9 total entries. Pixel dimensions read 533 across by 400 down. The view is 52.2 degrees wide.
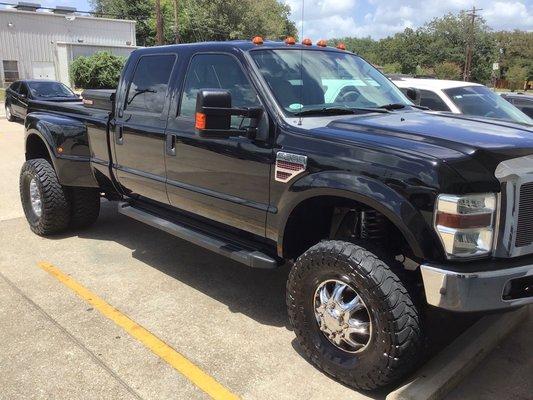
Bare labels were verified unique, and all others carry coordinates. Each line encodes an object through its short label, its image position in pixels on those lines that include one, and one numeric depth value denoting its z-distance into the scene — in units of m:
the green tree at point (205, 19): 55.94
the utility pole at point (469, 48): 63.34
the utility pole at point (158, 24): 34.80
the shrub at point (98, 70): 33.94
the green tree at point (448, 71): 60.59
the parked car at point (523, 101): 10.13
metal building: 39.31
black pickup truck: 2.69
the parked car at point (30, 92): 16.97
